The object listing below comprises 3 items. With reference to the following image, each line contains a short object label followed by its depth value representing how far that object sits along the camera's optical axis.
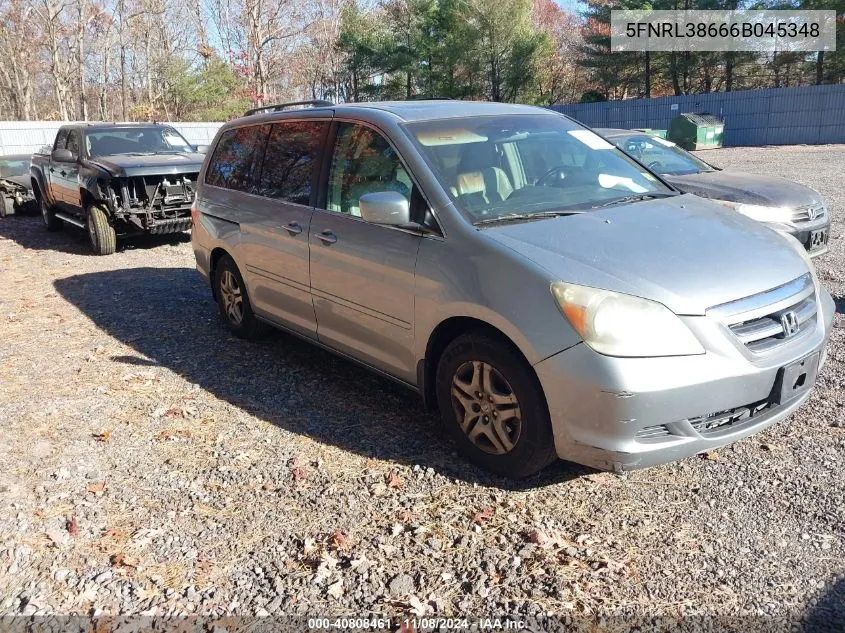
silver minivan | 2.93
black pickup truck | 9.86
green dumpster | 28.80
